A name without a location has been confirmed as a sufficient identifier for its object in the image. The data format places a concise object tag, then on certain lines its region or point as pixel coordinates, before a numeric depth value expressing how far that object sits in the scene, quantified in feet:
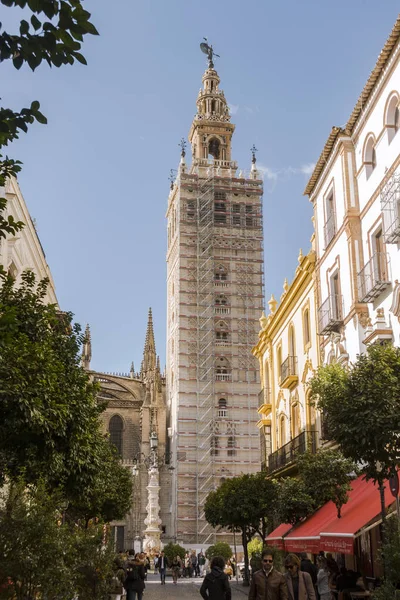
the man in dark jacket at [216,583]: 34.27
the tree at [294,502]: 67.82
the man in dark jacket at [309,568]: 54.44
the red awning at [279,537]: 70.18
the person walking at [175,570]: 120.36
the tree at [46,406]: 43.52
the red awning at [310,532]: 56.90
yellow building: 84.84
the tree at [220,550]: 148.36
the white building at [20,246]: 74.95
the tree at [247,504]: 97.04
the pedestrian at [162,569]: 118.32
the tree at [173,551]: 150.20
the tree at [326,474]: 63.77
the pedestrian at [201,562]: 158.34
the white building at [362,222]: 59.57
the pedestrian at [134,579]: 57.88
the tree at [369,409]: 43.62
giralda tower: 196.85
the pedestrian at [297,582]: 31.42
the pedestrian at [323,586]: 47.62
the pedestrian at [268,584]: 29.84
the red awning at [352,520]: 48.21
